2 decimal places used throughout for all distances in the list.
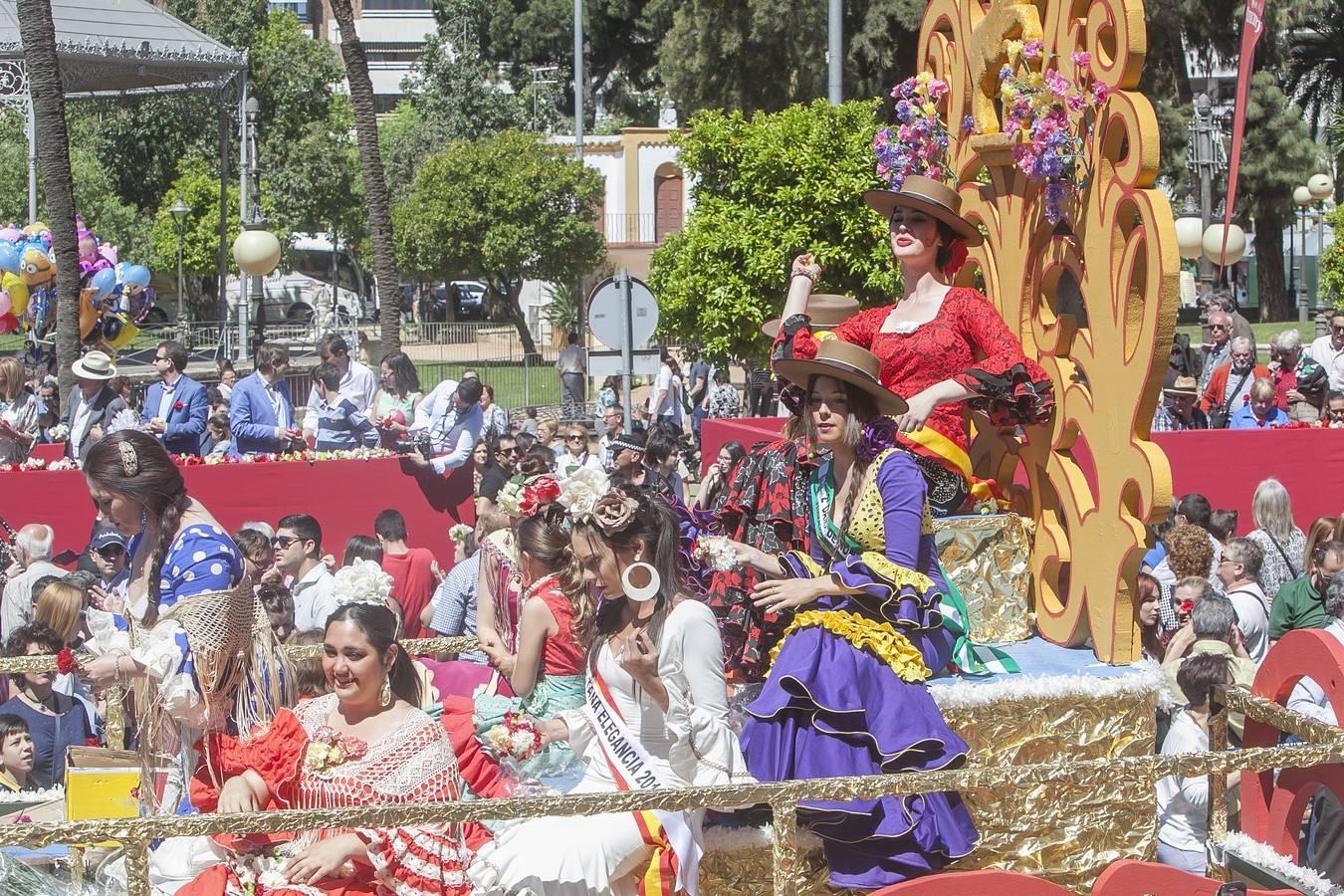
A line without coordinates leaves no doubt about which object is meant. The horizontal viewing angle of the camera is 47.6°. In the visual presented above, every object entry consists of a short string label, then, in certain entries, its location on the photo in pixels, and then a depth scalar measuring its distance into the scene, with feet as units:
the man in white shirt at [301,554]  26.21
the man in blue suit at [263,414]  39.42
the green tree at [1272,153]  105.29
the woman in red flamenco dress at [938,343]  18.86
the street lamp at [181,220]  102.63
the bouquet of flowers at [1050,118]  19.31
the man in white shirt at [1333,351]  42.45
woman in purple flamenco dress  14.07
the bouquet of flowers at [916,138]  22.82
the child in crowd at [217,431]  44.57
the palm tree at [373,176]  60.03
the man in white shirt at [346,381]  40.70
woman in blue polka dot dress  14.43
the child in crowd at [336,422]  41.22
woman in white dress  13.46
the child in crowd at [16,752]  19.95
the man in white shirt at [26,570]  26.07
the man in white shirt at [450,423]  38.91
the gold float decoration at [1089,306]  18.16
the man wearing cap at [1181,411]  39.70
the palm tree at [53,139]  50.24
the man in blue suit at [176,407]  39.40
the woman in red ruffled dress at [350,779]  13.19
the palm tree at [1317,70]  124.88
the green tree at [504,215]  122.01
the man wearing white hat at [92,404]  38.47
